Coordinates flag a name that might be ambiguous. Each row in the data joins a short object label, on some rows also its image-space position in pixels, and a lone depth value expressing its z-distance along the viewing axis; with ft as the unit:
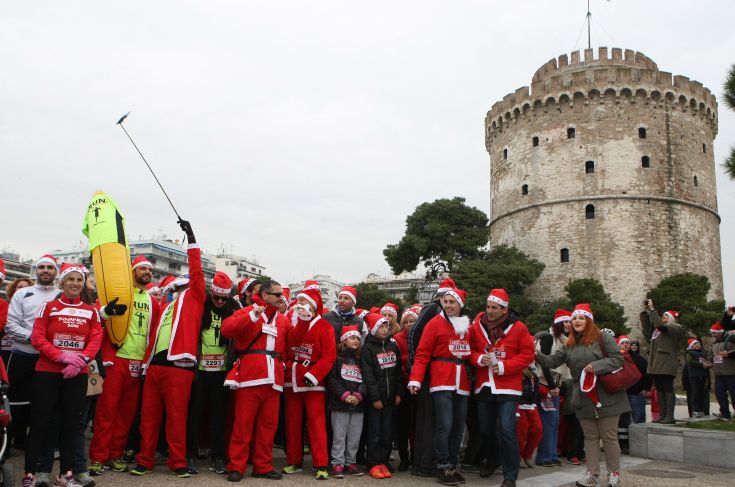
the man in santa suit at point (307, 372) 21.91
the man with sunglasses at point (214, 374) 21.76
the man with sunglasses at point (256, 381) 20.68
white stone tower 115.34
